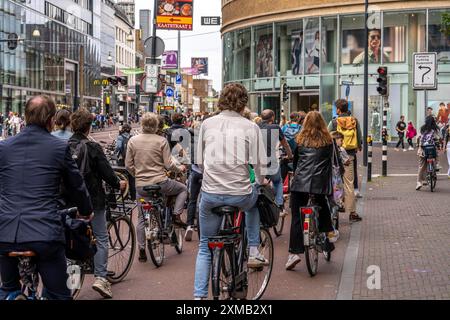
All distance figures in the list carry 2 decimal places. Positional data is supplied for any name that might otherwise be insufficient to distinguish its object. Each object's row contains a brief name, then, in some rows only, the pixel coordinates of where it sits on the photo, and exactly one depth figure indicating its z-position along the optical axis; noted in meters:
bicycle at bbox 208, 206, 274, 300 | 5.89
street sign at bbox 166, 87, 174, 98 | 36.38
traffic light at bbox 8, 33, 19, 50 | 39.56
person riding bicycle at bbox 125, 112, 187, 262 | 8.88
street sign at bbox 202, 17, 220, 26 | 37.28
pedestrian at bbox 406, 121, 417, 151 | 36.16
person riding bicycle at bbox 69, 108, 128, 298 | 7.01
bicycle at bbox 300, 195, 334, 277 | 8.03
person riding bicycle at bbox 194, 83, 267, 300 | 6.02
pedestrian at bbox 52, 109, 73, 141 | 7.89
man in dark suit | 4.53
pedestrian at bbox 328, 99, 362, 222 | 12.48
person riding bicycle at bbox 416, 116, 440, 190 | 17.41
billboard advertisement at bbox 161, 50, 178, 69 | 30.84
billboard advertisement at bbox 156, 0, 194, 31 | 29.88
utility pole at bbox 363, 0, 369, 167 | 23.64
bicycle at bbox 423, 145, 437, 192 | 17.09
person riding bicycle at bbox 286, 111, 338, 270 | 8.38
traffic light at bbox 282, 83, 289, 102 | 37.31
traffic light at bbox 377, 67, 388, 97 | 21.58
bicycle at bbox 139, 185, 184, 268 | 8.67
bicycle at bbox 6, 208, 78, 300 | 4.56
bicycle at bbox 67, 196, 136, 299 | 7.83
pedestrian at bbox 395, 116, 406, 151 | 35.75
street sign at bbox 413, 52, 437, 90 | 19.69
